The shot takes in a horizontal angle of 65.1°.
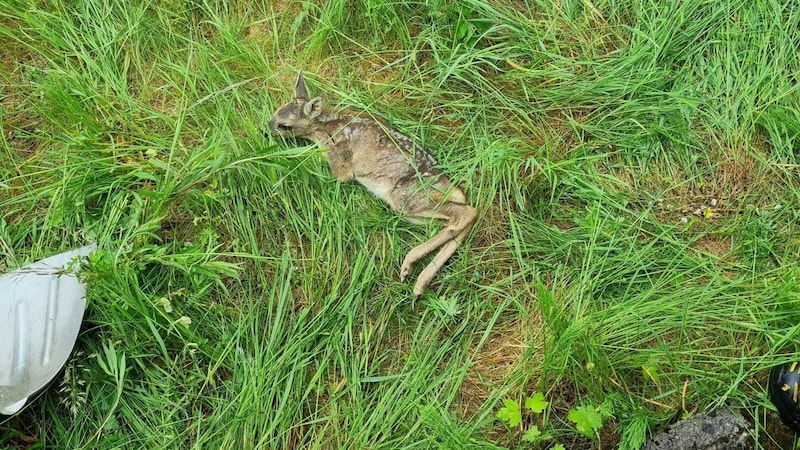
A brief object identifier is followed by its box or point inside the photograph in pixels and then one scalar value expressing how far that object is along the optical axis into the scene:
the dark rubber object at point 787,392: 2.40
